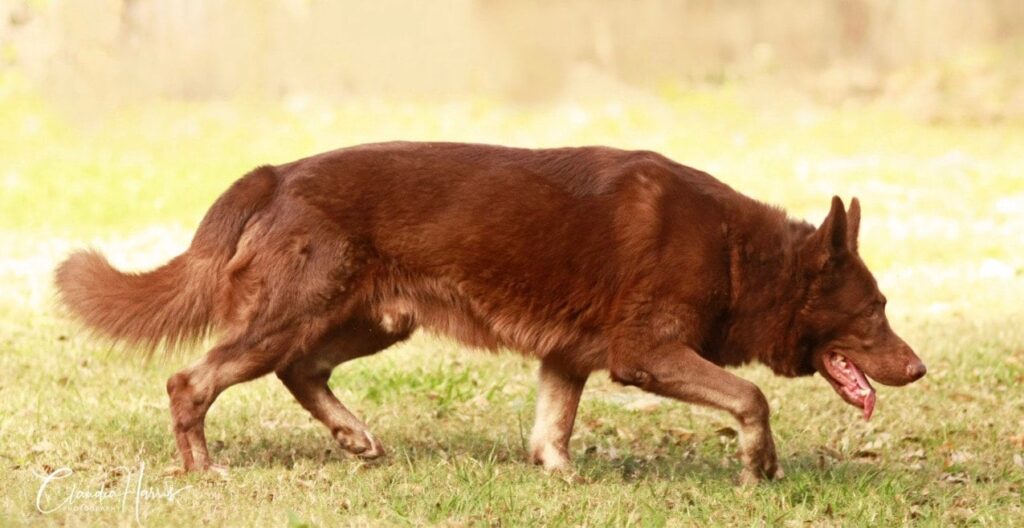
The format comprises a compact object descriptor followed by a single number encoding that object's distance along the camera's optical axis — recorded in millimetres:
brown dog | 11047
